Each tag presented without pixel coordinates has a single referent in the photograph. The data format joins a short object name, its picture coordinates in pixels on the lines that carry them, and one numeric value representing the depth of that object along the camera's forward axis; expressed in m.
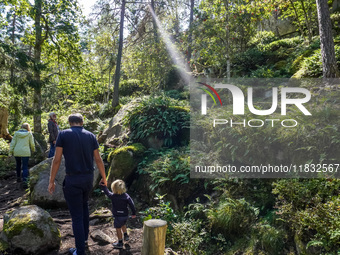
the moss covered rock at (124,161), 8.34
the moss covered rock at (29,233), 4.45
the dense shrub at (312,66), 9.75
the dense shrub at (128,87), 23.72
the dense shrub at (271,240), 4.89
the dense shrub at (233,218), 5.62
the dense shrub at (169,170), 7.34
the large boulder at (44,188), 7.37
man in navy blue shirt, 4.32
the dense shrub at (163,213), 5.89
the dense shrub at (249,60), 14.00
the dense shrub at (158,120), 9.79
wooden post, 3.89
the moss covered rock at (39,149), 11.95
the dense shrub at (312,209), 4.25
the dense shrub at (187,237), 5.38
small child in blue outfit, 5.09
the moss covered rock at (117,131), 10.88
